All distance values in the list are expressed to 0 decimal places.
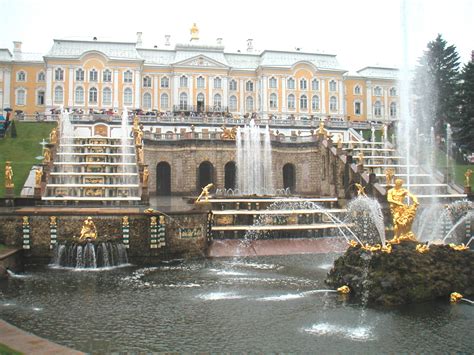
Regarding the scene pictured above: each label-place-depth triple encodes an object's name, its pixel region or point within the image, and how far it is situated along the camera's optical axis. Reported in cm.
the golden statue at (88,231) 2142
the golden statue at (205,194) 2597
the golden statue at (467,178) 3390
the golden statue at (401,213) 1723
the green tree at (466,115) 4828
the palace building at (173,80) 7456
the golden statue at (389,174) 2962
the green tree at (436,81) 5662
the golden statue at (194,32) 8456
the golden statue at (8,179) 2734
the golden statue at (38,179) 2862
